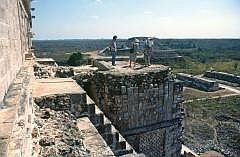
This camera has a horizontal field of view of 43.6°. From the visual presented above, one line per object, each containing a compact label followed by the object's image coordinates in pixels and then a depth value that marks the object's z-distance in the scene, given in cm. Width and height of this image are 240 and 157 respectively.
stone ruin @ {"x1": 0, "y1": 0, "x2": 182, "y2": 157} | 313
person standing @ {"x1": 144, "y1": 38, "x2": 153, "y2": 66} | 1126
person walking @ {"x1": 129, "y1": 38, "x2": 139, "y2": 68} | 1144
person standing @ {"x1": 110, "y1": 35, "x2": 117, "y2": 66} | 1134
